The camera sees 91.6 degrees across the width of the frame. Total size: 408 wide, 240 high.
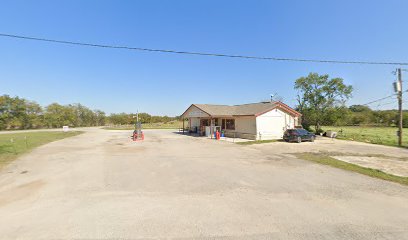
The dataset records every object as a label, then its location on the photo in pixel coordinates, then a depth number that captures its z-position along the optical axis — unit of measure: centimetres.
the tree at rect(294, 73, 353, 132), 3016
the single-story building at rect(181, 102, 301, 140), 2266
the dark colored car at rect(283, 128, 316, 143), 2012
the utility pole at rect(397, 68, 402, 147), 1792
